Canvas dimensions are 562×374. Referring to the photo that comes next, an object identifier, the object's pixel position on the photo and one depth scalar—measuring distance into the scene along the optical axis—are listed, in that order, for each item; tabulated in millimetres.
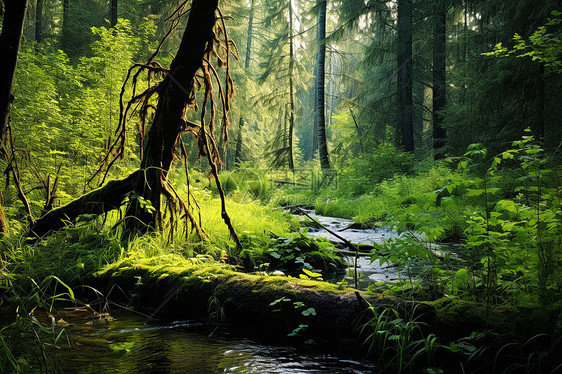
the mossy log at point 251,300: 2535
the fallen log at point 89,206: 4355
